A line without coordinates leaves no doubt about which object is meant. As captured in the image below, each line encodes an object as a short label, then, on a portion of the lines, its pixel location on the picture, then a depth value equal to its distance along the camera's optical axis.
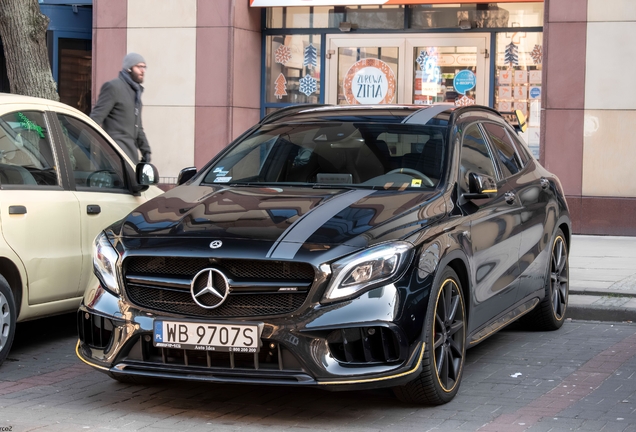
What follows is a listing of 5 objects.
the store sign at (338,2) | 15.57
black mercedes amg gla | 4.99
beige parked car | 6.54
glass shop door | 15.95
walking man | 9.77
